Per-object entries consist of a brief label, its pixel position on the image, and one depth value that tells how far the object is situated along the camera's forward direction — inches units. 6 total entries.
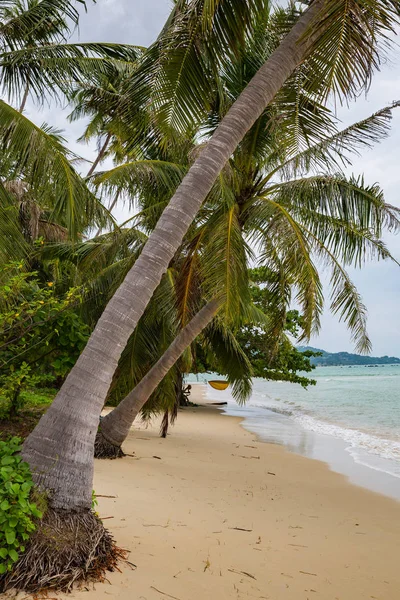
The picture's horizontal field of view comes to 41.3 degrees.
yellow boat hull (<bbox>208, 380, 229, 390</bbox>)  997.9
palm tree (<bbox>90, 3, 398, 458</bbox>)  283.7
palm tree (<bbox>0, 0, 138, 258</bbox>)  255.1
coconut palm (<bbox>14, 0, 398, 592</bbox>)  144.1
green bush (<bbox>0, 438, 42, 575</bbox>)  121.7
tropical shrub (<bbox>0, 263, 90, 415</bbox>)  187.6
